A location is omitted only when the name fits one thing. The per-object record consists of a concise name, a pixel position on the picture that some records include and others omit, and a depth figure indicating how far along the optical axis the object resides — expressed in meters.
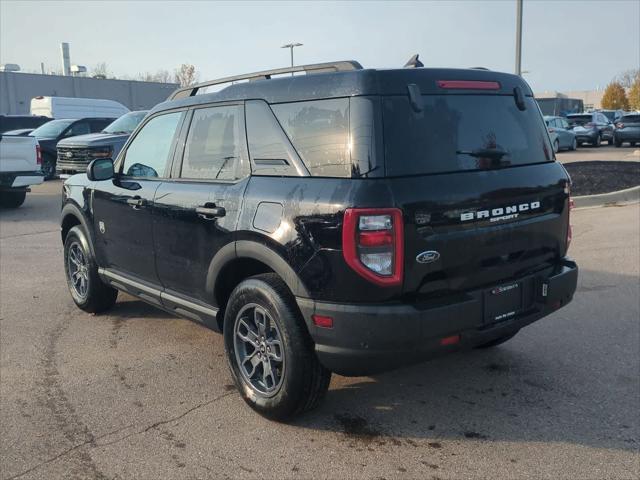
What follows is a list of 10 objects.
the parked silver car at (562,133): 25.69
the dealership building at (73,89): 47.94
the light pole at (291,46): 46.11
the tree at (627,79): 97.94
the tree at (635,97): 75.67
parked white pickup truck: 12.16
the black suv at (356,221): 3.09
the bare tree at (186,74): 63.66
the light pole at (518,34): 18.45
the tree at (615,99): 77.62
